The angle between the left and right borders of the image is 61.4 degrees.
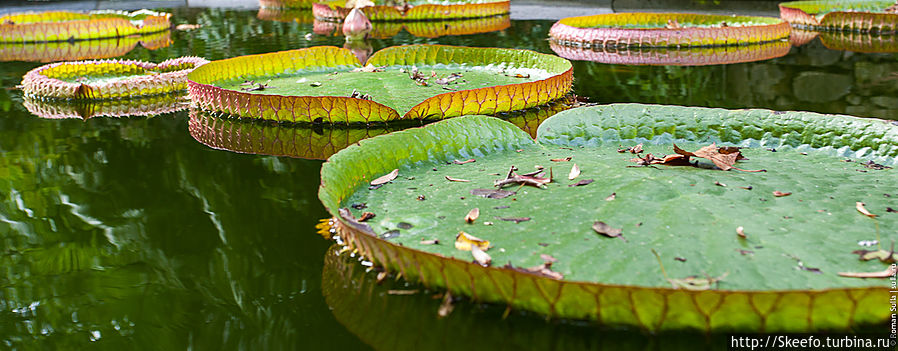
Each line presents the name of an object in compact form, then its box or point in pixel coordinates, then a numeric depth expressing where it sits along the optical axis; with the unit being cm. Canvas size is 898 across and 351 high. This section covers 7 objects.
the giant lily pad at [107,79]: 369
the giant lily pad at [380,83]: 290
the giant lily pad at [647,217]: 121
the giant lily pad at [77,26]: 653
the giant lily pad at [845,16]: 590
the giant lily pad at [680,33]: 523
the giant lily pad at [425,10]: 797
